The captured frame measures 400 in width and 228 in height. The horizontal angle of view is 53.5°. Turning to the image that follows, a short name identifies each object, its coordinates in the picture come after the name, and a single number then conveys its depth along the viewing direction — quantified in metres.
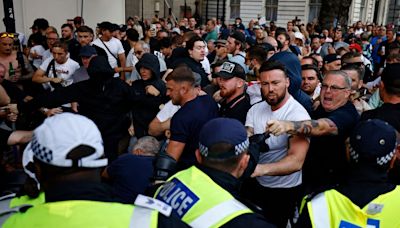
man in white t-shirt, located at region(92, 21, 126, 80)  7.03
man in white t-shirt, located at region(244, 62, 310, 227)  2.99
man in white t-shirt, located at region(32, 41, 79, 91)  5.62
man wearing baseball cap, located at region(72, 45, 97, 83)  5.42
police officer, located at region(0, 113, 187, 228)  1.46
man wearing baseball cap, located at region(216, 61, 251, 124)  3.86
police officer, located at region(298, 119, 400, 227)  2.07
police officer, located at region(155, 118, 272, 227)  1.80
